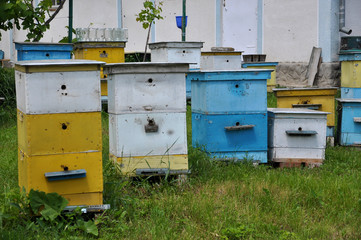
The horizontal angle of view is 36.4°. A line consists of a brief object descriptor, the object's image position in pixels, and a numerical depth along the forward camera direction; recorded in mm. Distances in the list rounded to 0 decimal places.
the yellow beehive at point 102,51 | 8062
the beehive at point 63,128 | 3291
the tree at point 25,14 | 6859
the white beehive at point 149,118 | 4090
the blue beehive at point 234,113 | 4887
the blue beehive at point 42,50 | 7535
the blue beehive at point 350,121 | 5867
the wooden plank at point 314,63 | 12703
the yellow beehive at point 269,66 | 11312
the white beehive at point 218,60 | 9922
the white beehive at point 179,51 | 8758
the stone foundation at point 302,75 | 12641
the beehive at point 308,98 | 6008
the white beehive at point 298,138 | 5078
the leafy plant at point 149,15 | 10753
